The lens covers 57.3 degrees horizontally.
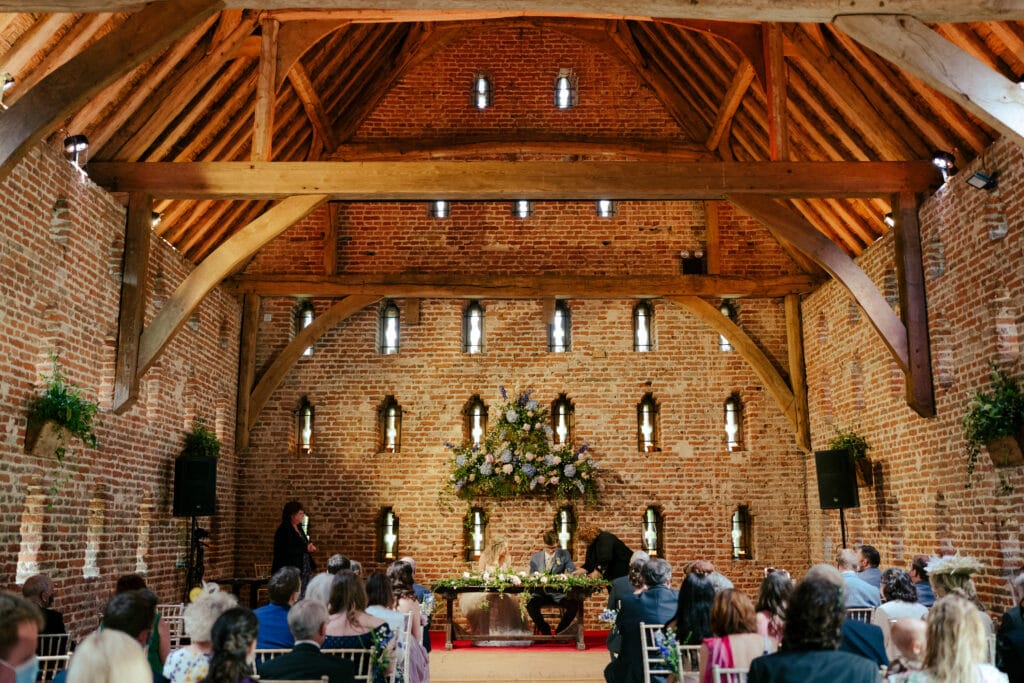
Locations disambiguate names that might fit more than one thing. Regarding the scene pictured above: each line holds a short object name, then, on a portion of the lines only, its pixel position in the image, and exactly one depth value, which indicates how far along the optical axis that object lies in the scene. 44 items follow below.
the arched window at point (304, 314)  13.73
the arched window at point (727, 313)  13.48
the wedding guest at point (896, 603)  5.01
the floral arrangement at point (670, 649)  4.38
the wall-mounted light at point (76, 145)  8.17
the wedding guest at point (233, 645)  3.04
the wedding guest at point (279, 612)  4.64
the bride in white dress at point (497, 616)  10.44
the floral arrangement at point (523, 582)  9.95
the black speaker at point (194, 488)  10.28
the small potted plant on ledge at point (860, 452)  10.80
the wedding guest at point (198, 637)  3.75
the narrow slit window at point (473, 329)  13.59
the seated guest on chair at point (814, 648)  2.83
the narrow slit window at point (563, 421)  13.29
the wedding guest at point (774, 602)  4.12
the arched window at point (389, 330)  13.64
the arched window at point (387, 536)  13.08
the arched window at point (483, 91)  13.88
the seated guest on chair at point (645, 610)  5.73
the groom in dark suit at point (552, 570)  10.35
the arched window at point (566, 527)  12.93
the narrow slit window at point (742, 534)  13.04
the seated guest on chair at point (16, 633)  3.16
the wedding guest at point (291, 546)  9.31
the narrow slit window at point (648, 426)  13.33
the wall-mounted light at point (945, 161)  8.59
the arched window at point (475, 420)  13.34
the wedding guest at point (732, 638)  3.80
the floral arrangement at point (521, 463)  12.76
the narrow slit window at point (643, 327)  13.60
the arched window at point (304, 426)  13.38
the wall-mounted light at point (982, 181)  7.99
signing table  9.96
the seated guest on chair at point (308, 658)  3.77
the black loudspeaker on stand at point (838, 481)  10.45
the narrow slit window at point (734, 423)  13.37
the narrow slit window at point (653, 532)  13.03
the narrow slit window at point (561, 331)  13.57
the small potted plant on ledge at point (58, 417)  7.64
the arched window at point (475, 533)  12.97
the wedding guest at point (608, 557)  10.69
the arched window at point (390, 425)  13.39
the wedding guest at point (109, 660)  2.78
